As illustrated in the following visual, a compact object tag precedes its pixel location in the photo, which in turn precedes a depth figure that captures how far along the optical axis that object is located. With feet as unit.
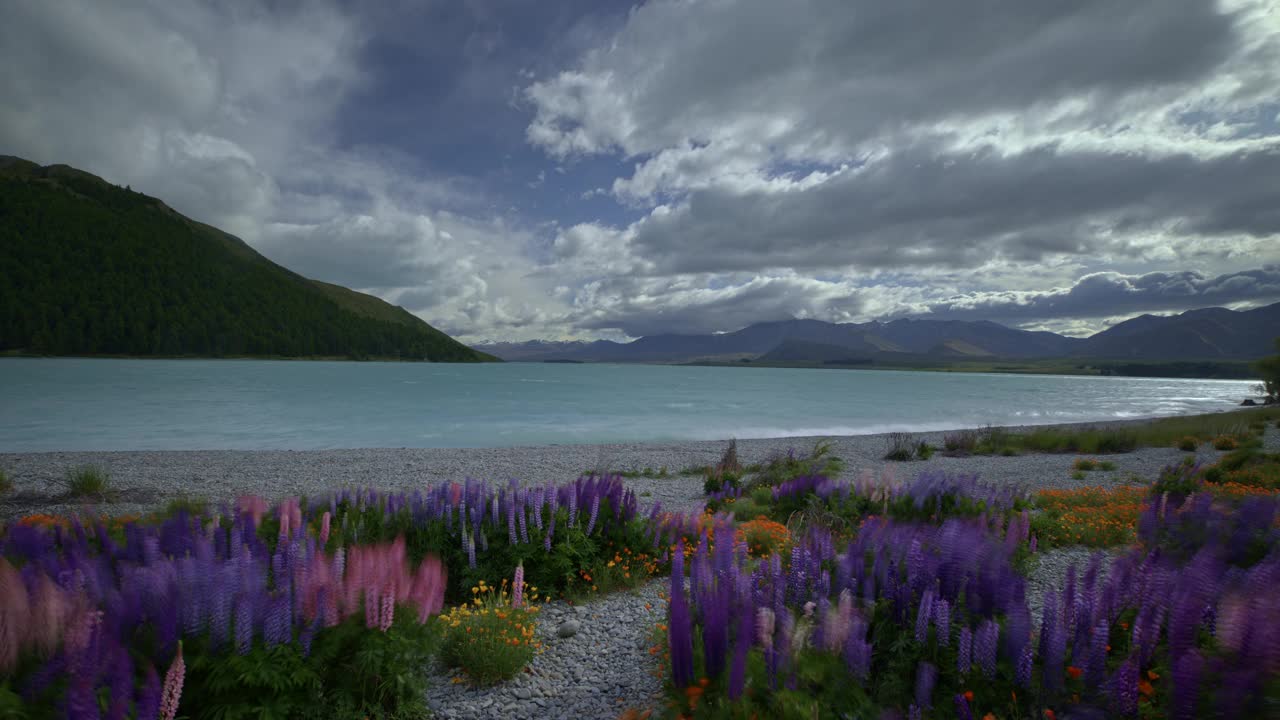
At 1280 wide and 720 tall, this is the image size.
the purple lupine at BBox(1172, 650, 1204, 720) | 6.57
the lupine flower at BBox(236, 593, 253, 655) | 8.91
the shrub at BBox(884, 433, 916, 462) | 70.08
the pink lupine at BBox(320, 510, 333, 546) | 14.85
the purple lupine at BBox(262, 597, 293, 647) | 9.26
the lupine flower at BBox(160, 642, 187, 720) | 7.13
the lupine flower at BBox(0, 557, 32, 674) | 7.88
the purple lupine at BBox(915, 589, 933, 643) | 9.96
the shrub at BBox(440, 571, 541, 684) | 13.33
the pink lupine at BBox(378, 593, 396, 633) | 10.25
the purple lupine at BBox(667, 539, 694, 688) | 9.78
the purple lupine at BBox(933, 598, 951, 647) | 9.98
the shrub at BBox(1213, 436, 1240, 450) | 60.01
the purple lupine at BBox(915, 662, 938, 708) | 8.15
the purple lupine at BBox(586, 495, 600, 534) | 20.26
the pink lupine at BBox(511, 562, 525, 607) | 14.13
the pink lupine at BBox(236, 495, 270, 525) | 16.15
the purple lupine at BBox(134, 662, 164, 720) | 6.98
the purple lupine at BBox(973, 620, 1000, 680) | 8.91
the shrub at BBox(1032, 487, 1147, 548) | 23.00
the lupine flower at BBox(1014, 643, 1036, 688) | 8.79
